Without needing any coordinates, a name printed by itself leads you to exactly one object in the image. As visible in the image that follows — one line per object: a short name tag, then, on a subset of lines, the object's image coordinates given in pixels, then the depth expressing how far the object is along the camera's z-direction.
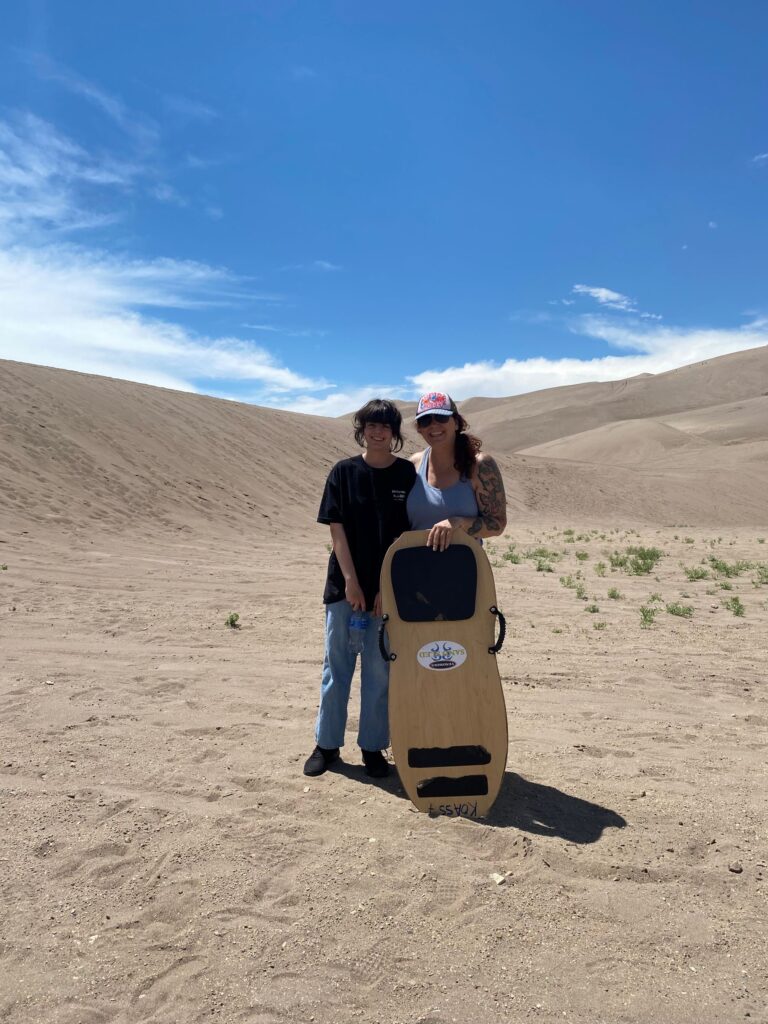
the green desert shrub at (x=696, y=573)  10.30
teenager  3.33
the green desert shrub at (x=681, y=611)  7.61
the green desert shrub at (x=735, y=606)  7.65
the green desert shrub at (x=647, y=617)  7.14
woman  3.15
